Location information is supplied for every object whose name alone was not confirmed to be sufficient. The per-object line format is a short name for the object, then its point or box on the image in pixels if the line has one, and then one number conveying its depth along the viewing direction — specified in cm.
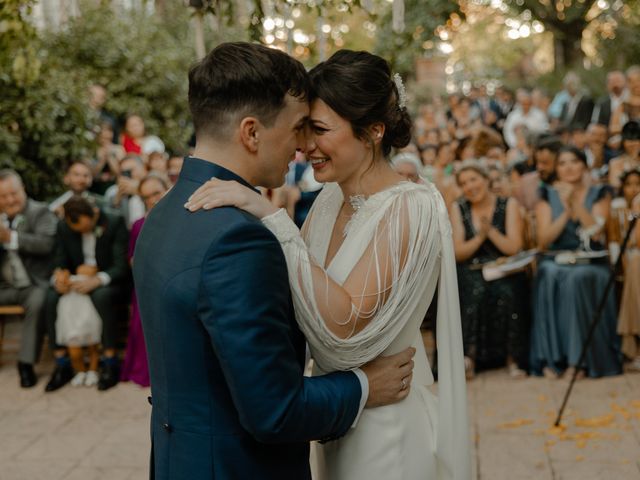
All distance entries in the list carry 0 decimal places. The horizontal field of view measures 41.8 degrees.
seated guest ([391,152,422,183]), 714
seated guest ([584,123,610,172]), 973
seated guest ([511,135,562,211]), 758
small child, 677
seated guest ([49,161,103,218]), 779
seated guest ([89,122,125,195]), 994
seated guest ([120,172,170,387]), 671
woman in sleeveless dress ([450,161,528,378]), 658
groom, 189
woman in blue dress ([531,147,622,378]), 638
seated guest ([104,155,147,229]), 784
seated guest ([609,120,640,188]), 713
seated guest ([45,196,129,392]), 680
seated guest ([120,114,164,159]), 1153
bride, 230
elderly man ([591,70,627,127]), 1178
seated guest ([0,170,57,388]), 702
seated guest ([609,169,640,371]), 642
